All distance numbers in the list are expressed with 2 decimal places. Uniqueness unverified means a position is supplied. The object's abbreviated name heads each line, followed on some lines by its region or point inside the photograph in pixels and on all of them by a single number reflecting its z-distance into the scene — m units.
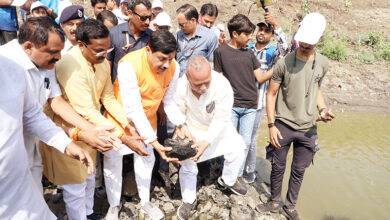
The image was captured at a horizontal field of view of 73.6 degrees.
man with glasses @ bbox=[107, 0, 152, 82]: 2.94
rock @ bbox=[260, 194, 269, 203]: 3.35
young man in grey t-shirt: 2.56
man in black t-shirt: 3.02
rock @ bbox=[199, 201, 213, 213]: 3.09
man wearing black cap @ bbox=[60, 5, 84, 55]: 2.55
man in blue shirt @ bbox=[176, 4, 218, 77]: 3.48
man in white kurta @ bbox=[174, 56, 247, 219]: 2.60
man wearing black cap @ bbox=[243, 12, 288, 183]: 3.11
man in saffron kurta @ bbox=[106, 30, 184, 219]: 2.34
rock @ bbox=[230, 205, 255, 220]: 2.91
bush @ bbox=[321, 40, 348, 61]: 8.60
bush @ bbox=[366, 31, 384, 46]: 9.44
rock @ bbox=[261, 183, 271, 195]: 3.59
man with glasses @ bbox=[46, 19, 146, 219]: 2.12
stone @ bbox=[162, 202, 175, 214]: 3.05
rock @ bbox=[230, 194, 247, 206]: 3.16
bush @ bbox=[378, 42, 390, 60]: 8.69
